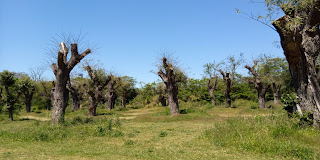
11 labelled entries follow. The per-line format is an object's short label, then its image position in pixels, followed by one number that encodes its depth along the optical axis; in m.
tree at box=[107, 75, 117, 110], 38.66
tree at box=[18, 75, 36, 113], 27.08
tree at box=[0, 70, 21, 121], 22.67
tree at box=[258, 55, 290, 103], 33.22
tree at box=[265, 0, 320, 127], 9.55
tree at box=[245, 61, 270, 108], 27.68
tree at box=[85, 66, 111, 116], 26.36
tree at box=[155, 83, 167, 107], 44.00
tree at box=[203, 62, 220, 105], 35.01
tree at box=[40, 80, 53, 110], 44.85
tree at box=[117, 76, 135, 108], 46.06
